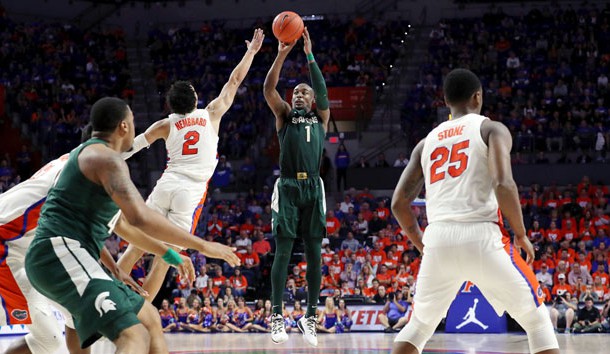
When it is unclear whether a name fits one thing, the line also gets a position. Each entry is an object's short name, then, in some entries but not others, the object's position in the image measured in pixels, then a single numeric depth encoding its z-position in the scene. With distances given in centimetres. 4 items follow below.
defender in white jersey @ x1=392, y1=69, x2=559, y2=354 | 579
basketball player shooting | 941
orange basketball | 932
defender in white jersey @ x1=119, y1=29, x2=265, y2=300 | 910
